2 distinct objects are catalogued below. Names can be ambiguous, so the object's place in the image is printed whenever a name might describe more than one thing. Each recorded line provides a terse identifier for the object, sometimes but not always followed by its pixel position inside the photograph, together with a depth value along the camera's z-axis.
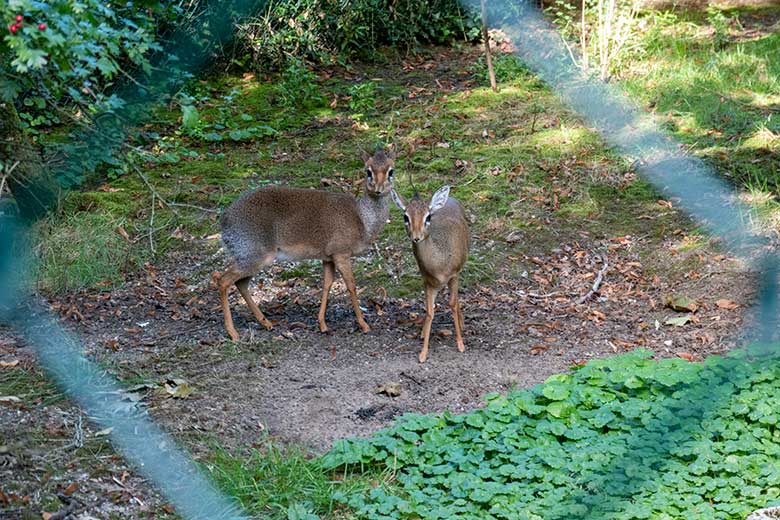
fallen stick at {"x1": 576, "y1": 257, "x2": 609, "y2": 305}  6.11
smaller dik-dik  5.24
